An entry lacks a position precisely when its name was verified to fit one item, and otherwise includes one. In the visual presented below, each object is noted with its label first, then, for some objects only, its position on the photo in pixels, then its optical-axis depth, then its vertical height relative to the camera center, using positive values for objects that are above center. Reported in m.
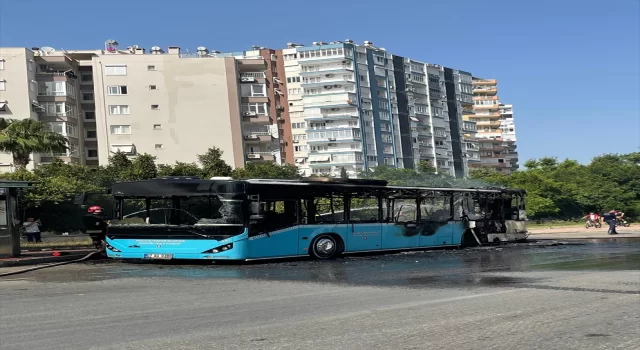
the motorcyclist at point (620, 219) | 47.69 -2.59
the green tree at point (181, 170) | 57.09 +4.26
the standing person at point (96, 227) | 22.11 -0.05
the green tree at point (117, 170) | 53.20 +4.56
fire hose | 15.87 -0.96
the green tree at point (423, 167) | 90.81 +4.60
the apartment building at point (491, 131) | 154.12 +15.36
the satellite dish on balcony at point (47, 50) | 81.36 +22.17
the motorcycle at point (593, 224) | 47.55 -2.80
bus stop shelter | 18.91 +0.43
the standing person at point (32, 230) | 28.08 +0.03
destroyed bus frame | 18.08 -0.19
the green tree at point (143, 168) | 55.50 +4.63
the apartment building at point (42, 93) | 70.44 +15.02
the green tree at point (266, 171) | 61.81 +3.97
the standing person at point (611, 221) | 36.19 -2.07
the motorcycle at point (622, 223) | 47.21 -2.92
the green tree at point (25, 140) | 32.12 +4.71
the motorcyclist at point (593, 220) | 47.53 -2.50
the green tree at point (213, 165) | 59.62 +4.83
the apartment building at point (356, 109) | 105.75 +16.02
